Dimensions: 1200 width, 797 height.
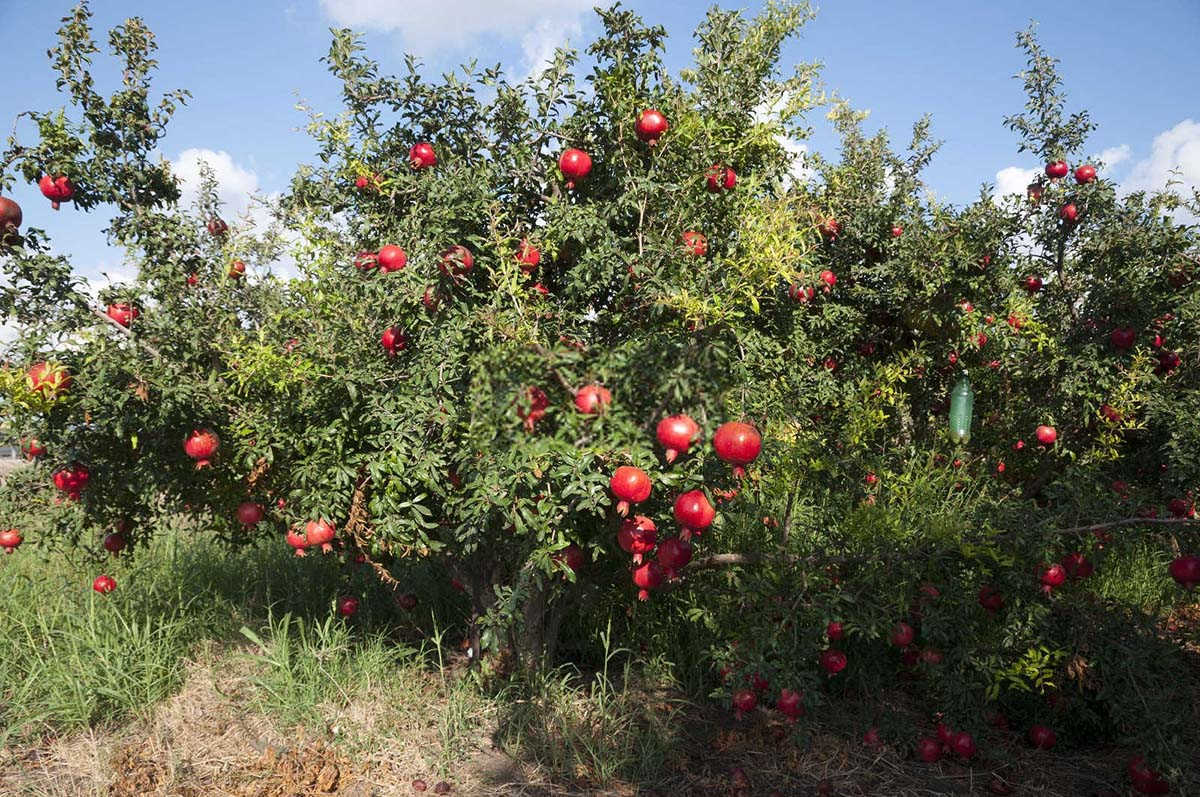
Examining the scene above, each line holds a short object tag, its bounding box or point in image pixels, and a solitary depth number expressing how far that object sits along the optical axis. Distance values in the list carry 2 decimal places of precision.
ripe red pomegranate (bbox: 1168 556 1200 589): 2.97
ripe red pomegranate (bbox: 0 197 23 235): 3.21
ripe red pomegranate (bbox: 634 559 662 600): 3.03
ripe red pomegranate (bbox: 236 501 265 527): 3.62
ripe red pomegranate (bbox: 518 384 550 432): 2.43
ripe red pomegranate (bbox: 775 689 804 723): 3.16
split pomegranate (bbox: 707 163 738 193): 3.57
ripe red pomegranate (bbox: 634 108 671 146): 3.27
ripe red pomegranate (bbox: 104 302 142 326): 3.35
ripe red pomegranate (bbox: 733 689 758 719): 3.23
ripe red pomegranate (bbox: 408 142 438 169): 3.53
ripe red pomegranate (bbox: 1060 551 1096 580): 3.45
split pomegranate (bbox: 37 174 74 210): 3.35
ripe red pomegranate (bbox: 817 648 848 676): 3.52
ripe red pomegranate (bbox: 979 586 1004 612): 3.59
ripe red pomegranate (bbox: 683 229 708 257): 3.21
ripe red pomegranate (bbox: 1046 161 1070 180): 5.49
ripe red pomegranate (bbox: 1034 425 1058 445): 4.92
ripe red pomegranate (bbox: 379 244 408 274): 3.17
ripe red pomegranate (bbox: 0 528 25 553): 3.84
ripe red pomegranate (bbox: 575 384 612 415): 2.38
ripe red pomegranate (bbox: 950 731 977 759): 3.45
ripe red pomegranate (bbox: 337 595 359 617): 4.54
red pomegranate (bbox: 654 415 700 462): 2.26
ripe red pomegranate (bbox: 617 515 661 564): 2.76
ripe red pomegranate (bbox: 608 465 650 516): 2.39
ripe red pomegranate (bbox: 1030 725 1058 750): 3.73
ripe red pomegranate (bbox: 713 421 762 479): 2.25
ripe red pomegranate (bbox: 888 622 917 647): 3.45
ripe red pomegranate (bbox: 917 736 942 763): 3.50
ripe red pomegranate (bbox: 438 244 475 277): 3.19
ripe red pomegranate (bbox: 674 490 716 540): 2.49
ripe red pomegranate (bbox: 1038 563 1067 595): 3.35
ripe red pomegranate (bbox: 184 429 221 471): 3.28
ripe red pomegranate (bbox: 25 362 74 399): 3.04
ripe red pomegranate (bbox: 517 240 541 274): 3.29
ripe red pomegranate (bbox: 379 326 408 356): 3.42
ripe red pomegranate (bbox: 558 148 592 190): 3.37
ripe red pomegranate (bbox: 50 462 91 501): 3.53
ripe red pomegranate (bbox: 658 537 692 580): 2.80
